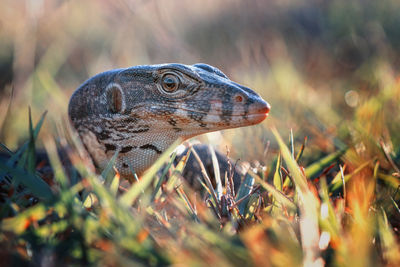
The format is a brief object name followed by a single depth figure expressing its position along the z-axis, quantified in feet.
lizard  3.79
